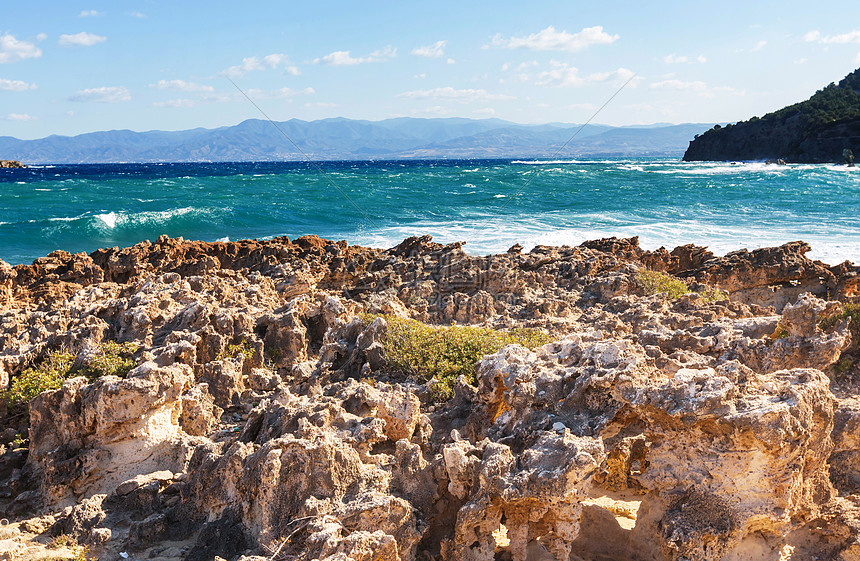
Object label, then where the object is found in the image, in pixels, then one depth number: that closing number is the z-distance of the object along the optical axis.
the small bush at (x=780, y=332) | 6.64
